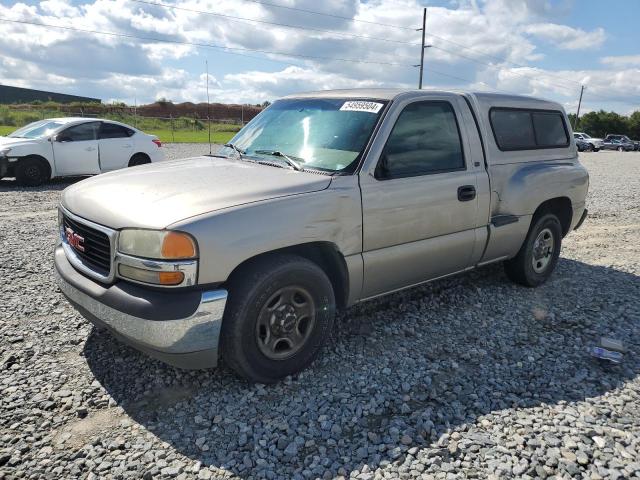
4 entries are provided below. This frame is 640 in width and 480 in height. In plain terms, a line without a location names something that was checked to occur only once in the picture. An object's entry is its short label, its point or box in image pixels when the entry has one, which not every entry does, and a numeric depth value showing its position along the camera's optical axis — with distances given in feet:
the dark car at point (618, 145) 155.33
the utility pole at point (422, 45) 136.46
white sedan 34.96
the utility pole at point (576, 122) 219.55
